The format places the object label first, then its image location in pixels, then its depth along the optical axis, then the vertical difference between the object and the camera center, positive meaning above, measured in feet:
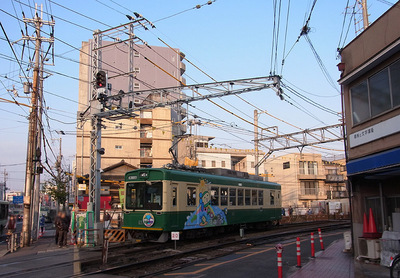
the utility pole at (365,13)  52.34 +26.04
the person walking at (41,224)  83.69 -6.30
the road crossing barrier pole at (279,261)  25.80 -4.79
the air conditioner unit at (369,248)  31.91 -4.85
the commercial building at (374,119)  30.22 +6.71
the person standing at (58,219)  52.95 -3.14
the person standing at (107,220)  65.87 -4.35
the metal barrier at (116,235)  54.13 -5.69
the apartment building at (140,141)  158.29 +24.52
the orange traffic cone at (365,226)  33.46 -3.01
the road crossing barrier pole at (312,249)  37.10 -5.64
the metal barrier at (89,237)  50.35 -5.58
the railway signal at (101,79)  52.49 +16.83
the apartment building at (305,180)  175.11 +7.09
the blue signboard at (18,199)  165.93 -0.57
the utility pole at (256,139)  107.65 +16.24
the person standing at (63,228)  52.13 -4.38
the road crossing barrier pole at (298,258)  32.22 -5.62
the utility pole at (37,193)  67.56 +0.86
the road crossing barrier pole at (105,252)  34.88 -5.26
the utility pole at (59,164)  145.69 +13.89
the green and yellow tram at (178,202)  45.78 -0.89
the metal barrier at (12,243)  50.72 -6.21
